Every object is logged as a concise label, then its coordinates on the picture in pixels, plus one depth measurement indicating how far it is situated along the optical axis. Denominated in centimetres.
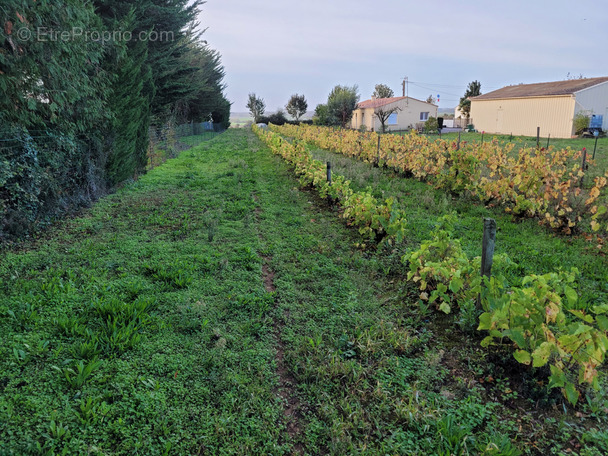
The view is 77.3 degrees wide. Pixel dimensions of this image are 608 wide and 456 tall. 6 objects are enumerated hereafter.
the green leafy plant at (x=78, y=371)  271
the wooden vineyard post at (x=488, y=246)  337
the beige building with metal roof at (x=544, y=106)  2686
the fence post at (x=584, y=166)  953
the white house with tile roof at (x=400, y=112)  4319
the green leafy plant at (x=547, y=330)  238
